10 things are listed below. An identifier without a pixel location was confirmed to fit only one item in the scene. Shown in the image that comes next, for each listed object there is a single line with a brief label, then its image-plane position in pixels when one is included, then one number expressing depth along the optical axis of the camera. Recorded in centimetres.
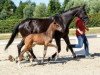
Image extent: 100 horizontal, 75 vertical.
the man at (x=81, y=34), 1406
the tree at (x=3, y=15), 8138
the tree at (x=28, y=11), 8138
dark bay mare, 1352
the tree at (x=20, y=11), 8188
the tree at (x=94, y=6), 6547
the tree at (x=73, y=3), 6893
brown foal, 1261
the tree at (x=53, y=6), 7256
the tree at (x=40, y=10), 7154
